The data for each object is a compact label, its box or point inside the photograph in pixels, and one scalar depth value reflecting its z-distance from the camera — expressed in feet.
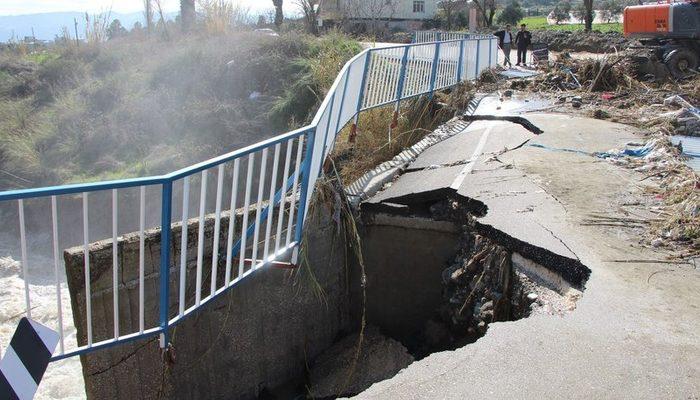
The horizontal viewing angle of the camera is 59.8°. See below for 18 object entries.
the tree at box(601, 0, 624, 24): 168.55
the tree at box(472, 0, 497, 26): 135.96
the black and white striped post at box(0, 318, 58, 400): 10.43
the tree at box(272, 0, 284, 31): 126.11
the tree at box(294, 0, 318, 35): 112.06
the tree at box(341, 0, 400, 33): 145.40
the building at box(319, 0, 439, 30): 143.66
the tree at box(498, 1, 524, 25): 164.69
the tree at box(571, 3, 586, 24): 164.35
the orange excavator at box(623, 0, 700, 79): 46.55
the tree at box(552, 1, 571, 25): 176.24
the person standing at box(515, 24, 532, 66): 64.80
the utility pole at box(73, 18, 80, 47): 80.79
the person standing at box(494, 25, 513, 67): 66.28
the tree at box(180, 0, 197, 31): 85.31
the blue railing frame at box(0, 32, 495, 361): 10.70
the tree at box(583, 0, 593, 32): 109.70
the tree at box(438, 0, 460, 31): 155.74
